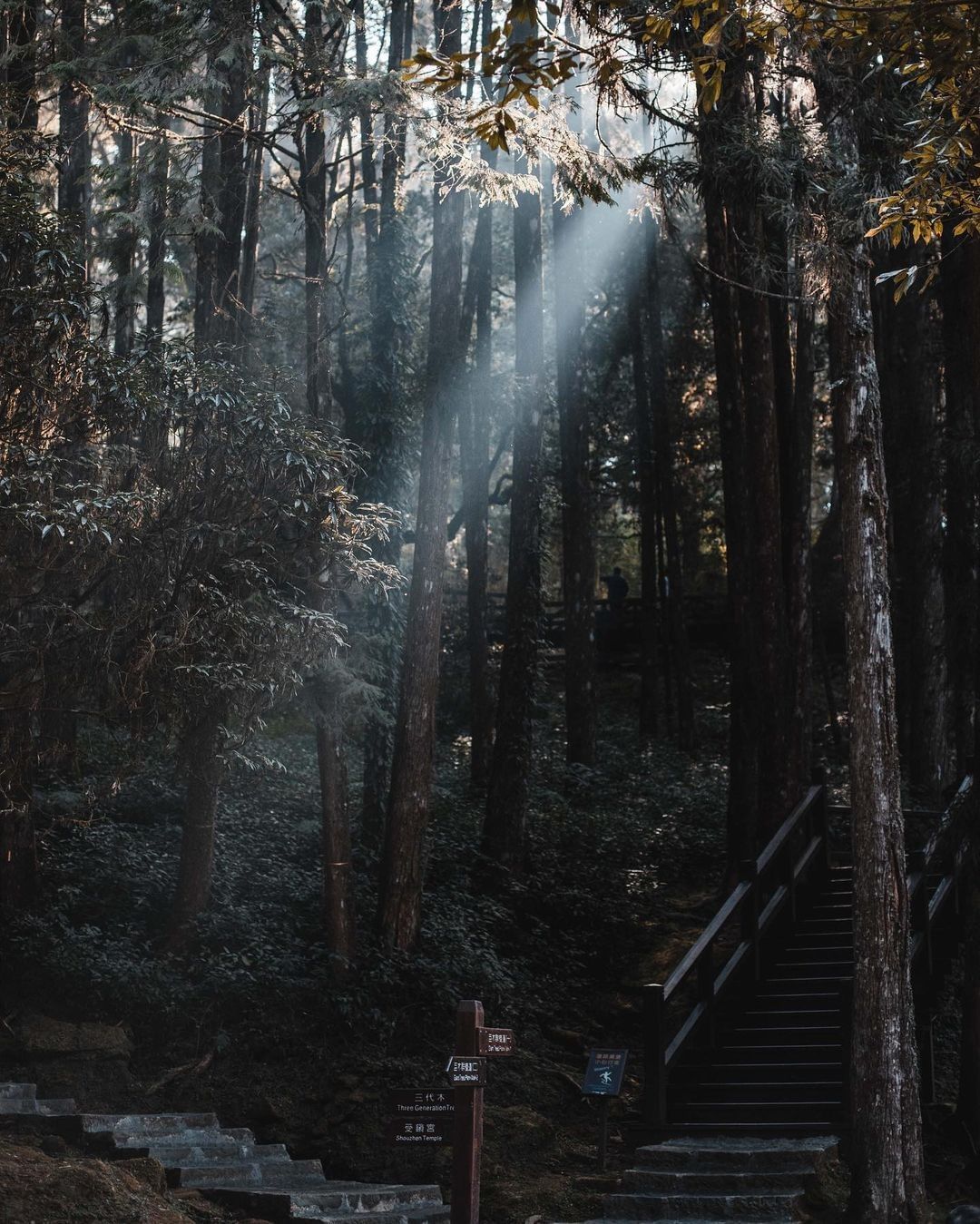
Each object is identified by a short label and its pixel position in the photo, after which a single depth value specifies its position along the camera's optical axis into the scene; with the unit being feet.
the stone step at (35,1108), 29.84
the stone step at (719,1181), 27.32
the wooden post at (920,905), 37.17
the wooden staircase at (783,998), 31.63
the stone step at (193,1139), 28.68
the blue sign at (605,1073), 31.86
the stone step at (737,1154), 27.99
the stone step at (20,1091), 31.22
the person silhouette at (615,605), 104.06
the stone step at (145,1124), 28.73
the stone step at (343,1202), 25.52
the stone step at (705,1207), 26.55
